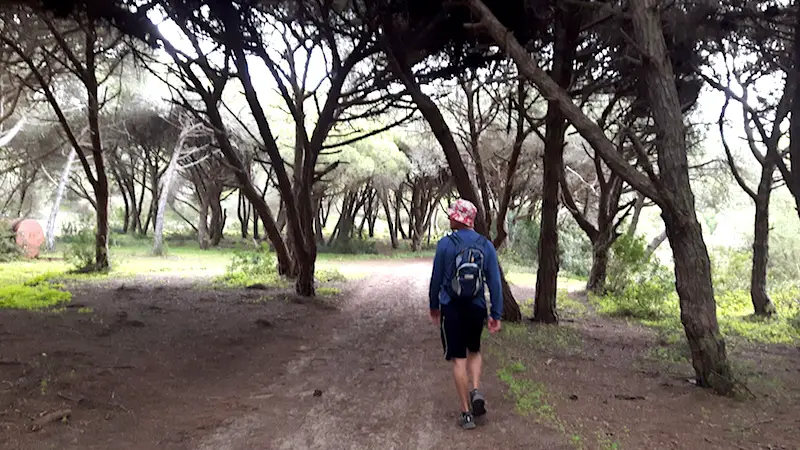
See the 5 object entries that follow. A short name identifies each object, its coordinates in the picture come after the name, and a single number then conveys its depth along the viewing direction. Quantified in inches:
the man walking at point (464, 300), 158.6
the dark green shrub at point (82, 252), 590.2
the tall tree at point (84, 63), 422.0
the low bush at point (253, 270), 545.8
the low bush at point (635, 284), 453.7
